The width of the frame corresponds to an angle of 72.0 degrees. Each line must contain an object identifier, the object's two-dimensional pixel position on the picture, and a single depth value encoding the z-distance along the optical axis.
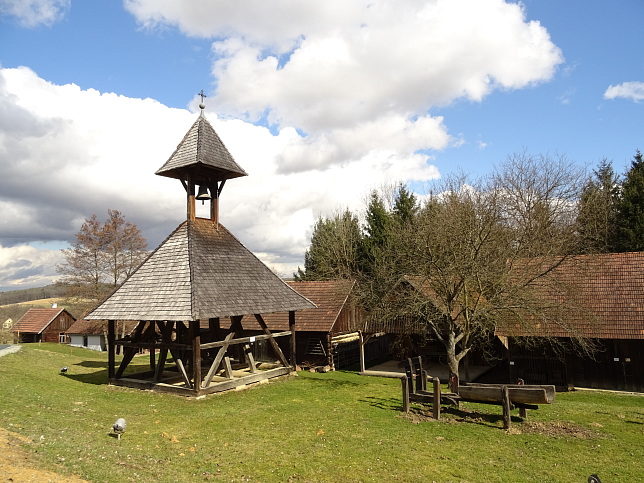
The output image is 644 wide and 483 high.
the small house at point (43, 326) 53.84
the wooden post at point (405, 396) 13.41
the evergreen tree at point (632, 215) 31.73
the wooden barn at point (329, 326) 25.09
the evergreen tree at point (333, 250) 44.28
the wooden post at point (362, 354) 23.54
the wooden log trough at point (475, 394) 11.31
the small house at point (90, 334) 42.59
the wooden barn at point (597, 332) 18.06
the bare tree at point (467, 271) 15.73
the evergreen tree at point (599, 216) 34.00
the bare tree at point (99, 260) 39.38
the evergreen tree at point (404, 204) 40.63
